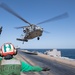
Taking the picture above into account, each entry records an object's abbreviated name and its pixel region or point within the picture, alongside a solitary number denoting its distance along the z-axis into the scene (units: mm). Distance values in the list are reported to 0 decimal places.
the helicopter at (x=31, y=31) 18567
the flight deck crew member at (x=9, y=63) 1203
